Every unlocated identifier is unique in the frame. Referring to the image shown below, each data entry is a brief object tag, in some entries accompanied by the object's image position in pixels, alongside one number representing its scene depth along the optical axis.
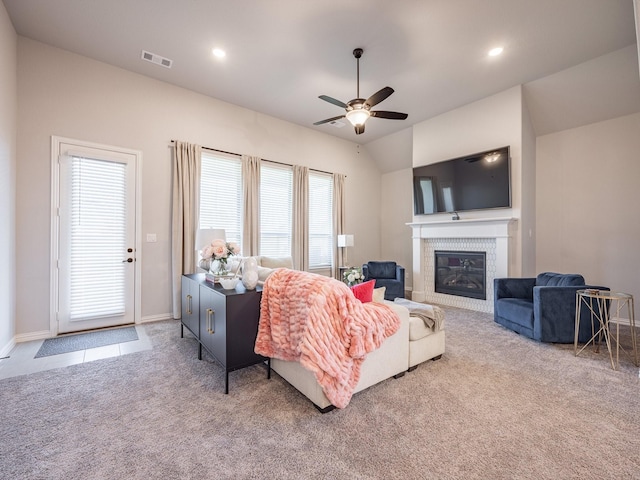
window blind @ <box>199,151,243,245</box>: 4.52
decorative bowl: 2.44
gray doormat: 3.07
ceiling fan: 3.21
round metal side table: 2.68
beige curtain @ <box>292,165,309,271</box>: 5.51
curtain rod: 4.49
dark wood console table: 2.20
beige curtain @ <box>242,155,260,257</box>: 4.82
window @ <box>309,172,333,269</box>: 5.93
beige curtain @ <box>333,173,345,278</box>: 6.19
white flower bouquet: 3.78
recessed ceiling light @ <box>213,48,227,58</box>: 3.46
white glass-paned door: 3.51
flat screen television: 4.43
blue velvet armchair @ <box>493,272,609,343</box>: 3.14
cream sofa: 2.04
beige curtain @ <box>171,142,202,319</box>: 4.12
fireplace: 4.77
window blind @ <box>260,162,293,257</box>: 5.19
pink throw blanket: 1.84
